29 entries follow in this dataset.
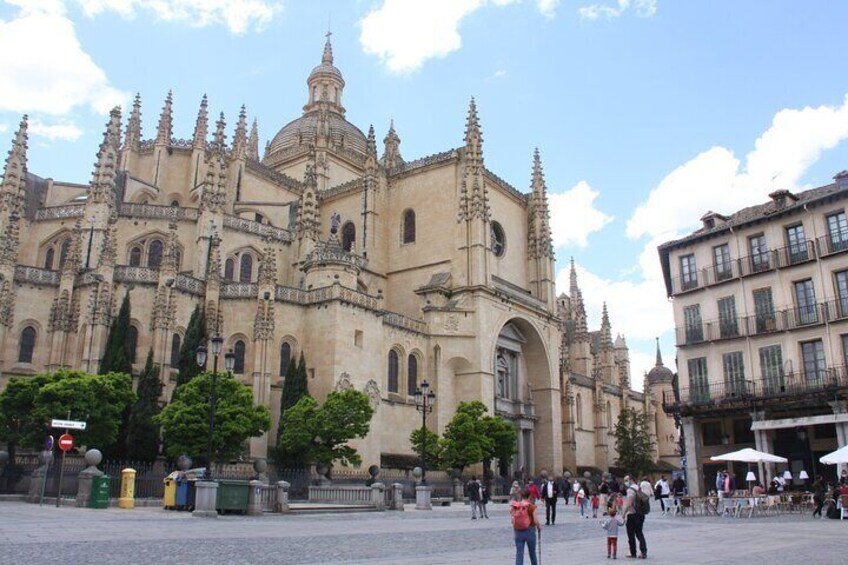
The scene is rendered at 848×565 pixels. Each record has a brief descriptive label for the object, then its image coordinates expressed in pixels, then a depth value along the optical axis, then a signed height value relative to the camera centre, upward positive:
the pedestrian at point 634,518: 12.02 -0.59
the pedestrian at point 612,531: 11.99 -0.79
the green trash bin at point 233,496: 20.87 -0.46
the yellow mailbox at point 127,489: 22.75 -0.31
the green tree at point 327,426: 31.16 +2.09
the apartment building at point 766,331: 29.86 +5.96
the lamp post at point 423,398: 27.48 +3.11
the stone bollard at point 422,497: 27.12 -0.62
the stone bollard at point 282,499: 22.53 -0.58
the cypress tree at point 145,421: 29.95 +2.21
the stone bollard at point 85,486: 21.83 -0.21
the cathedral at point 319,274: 33.94 +10.57
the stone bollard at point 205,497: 20.08 -0.47
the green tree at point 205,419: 28.38 +2.17
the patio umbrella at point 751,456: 25.38 +0.76
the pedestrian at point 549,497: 20.69 -0.47
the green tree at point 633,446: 54.19 +2.33
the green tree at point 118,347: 31.08 +5.24
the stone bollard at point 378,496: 26.16 -0.57
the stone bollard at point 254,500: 21.62 -0.59
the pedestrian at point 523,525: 9.54 -0.56
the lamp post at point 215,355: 20.56 +3.28
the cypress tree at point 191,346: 31.81 +5.49
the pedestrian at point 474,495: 23.17 -0.47
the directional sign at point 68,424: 21.08 +1.47
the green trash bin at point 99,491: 21.53 -0.34
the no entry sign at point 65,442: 21.12 +0.98
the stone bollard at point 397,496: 26.58 -0.58
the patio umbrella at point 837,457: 21.86 +0.64
